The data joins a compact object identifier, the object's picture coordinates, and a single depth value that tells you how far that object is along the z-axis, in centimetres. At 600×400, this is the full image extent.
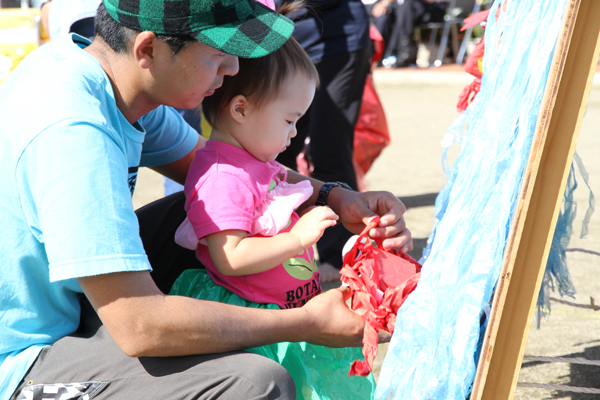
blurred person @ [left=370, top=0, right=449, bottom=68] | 1092
